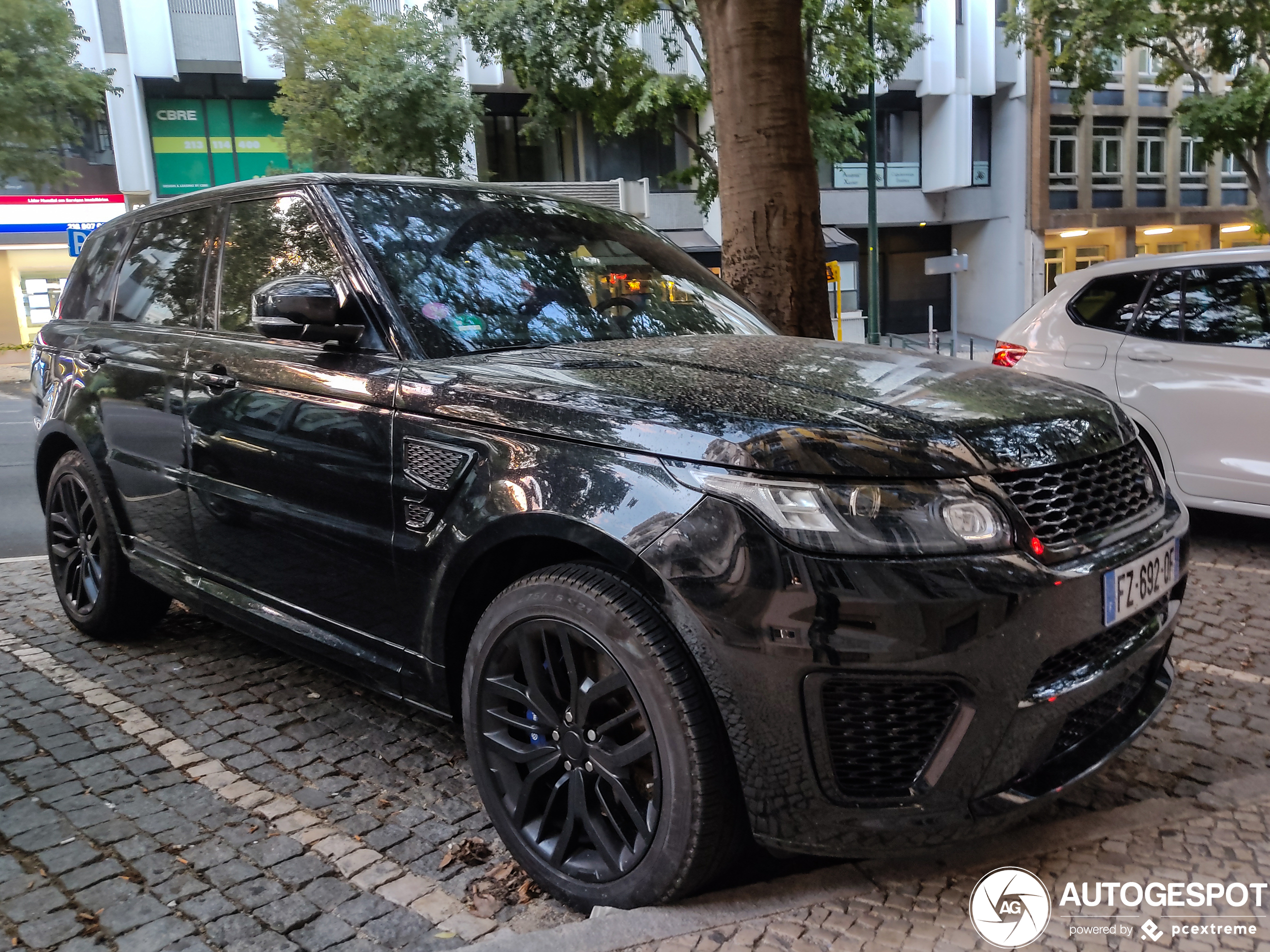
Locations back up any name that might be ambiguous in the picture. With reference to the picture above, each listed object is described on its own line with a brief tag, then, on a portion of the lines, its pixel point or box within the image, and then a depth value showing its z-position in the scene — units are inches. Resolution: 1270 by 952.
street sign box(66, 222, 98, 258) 845.8
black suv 84.2
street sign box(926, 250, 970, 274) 1038.4
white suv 222.5
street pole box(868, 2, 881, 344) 906.7
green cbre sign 1167.0
